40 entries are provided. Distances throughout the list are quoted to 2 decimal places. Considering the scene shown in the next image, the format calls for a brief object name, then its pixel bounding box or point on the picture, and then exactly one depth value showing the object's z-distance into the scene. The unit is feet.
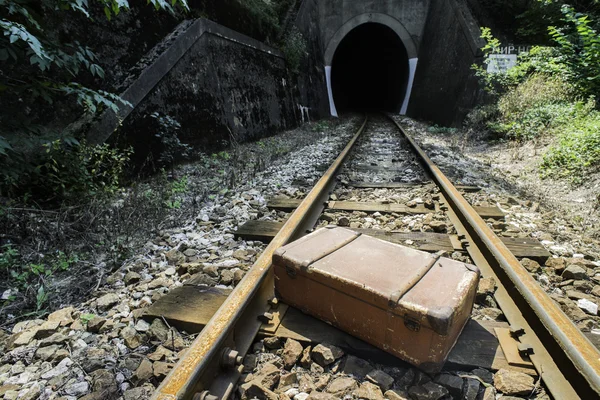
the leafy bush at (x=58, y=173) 8.38
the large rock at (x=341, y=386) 4.30
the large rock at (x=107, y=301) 6.11
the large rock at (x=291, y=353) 4.73
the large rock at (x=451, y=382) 4.23
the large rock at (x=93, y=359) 4.68
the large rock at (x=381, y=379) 4.36
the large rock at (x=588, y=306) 5.86
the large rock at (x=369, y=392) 4.19
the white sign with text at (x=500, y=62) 27.45
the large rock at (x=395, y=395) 4.17
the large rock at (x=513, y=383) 4.21
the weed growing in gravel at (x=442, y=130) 29.63
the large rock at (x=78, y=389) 4.30
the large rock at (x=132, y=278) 6.90
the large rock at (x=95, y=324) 5.50
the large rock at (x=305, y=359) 4.74
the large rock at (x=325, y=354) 4.72
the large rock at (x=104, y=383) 4.25
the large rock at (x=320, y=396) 4.15
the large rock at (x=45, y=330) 5.43
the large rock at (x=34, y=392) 4.25
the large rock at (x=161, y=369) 4.43
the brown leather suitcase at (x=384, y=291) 4.31
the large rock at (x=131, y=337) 5.12
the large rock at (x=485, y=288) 6.10
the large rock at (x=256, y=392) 4.16
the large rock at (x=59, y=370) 4.62
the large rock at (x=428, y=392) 4.14
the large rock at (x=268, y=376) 4.34
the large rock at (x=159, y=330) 5.24
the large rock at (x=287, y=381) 4.41
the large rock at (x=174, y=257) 7.66
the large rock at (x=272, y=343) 5.01
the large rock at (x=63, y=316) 5.71
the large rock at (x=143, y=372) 4.43
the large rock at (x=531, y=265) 7.07
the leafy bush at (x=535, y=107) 19.11
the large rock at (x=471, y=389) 4.21
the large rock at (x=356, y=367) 4.60
